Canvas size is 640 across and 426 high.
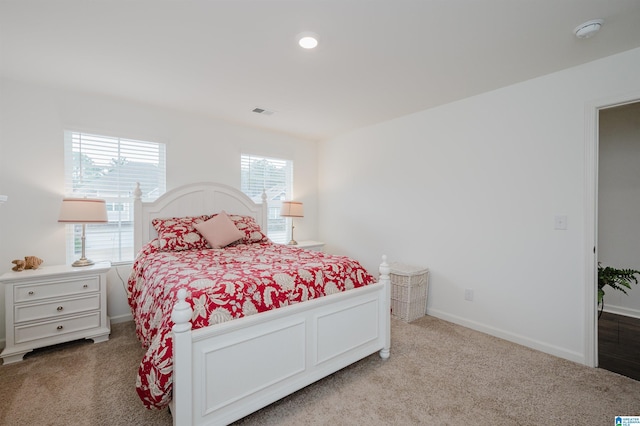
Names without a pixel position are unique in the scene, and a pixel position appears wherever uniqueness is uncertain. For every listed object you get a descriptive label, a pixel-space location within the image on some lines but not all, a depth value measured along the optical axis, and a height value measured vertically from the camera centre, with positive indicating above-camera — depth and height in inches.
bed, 56.7 -26.1
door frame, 89.7 -4.7
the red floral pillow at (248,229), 136.2 -7.4
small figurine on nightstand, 97.0 -16.6
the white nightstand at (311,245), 163.6 -17.6
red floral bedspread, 57.4 -18.2
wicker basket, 123.7 -33.1
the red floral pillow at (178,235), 117.1 -8.7
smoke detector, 71.2 +45.2
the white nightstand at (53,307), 91.0 -30.3
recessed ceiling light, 77.5 +46.0
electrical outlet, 118.6 -32.1
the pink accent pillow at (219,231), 123.3 -7.5
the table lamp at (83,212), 102.1 +0.3
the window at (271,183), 163.9 +17.1
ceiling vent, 134.3 +46.7
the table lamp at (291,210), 165.8 +1.8
